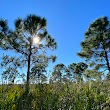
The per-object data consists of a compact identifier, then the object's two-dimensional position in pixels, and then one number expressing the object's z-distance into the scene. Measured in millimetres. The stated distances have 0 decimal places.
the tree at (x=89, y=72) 11245
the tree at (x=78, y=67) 23777
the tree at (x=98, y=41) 11205
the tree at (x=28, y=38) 10201
